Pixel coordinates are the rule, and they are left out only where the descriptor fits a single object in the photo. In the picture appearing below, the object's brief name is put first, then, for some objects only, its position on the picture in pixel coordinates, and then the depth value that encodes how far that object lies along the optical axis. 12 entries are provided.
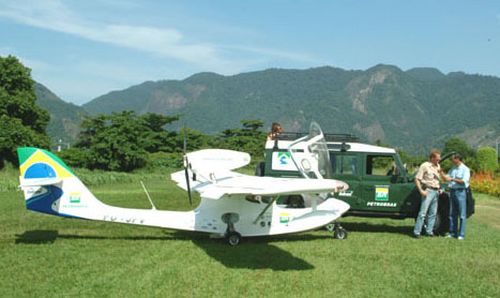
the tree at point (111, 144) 41.09
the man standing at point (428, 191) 11.94
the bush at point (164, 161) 44.53
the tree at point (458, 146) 64.26
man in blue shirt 11.93
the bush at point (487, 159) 35.08
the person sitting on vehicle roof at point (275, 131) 13.62
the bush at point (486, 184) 25.08
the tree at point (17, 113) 35.50
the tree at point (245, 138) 62.56
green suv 12.54
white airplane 10.02
